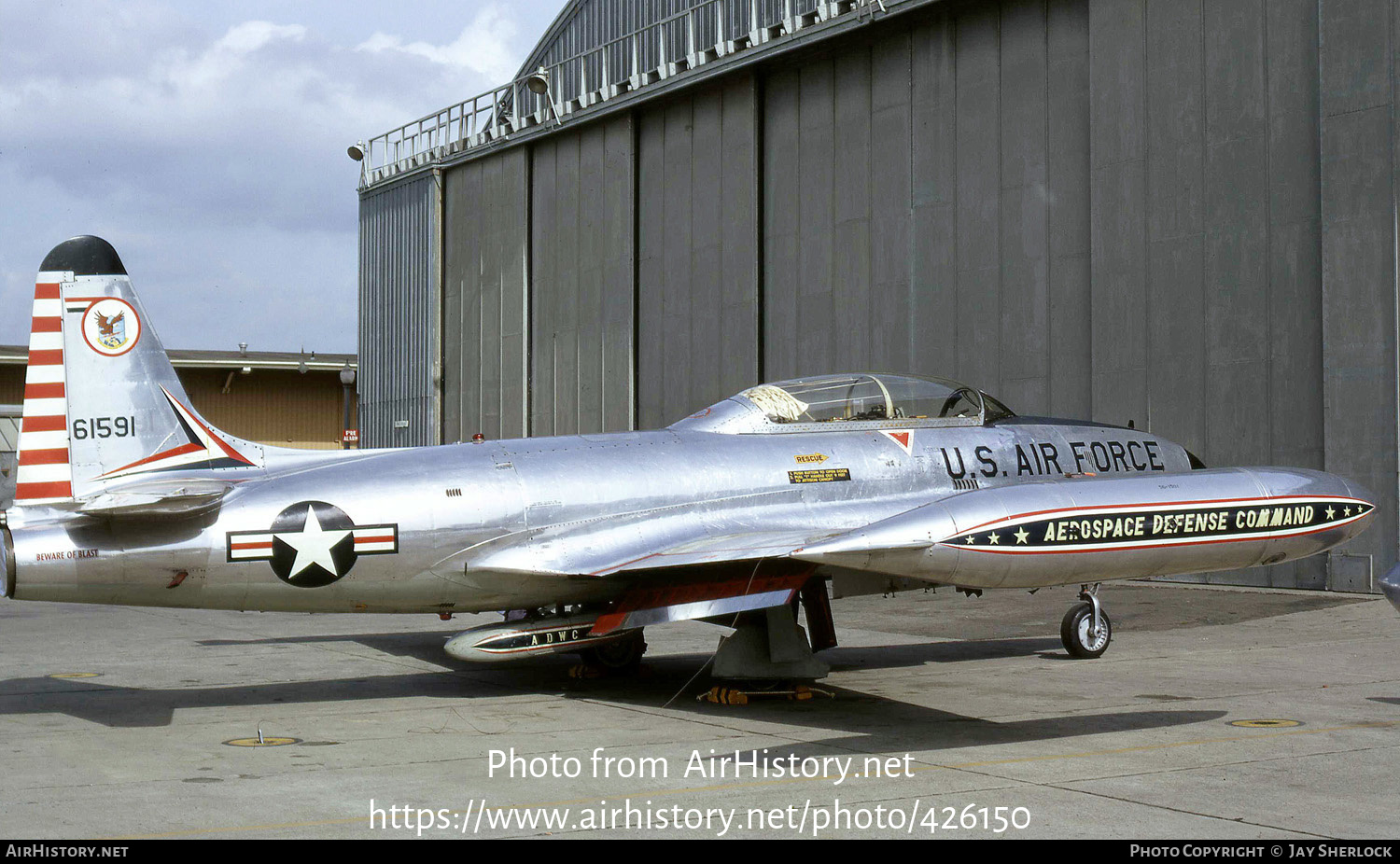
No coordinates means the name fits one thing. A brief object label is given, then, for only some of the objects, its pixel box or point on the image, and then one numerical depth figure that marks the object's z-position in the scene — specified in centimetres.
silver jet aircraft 925
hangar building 1786
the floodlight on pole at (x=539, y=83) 3247
